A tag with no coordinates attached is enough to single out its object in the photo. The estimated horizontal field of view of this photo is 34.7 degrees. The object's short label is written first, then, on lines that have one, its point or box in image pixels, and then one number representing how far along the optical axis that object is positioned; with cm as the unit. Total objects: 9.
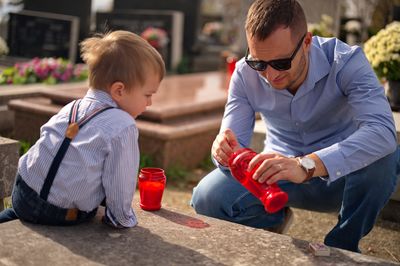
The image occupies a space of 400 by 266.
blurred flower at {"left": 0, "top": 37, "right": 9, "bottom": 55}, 599
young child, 235
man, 254
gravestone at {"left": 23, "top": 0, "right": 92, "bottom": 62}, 1114
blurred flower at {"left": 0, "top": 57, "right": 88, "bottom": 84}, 736
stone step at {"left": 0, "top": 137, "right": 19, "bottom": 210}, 302
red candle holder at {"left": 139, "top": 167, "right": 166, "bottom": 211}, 272
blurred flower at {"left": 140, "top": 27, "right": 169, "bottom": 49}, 975
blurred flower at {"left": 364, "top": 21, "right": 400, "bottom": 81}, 457
